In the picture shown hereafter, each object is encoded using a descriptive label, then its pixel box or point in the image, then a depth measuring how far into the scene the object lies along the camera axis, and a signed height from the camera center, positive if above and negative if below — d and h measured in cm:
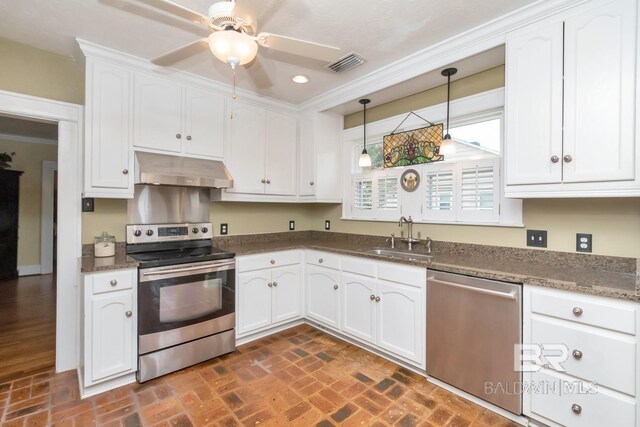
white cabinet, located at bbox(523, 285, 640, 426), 144 -74
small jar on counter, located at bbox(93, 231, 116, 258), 237 -28
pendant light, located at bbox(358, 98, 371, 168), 303 +60
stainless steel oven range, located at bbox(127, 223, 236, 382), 223 -71
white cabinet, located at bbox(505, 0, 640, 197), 158 +65
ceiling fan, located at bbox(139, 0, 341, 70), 138 +92
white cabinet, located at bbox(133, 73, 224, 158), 250 +85
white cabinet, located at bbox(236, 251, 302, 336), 280 -77
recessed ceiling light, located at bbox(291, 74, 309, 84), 273 +126
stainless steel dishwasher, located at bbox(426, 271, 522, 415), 179 -78
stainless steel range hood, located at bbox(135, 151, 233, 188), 241 +35
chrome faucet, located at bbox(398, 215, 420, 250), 285 -18
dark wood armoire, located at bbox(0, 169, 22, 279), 504 -20
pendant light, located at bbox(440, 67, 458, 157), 234 +57
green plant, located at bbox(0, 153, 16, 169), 483 +83
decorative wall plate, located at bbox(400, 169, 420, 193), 292 +34
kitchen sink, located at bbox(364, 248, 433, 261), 265 -37
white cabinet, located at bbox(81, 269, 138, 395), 205 -82
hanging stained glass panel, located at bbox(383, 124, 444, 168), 277 +67
